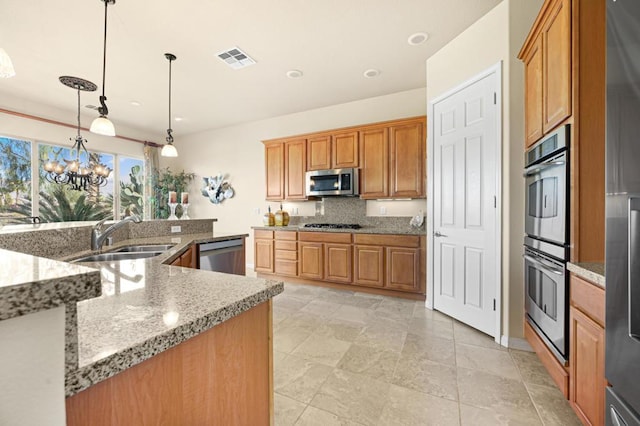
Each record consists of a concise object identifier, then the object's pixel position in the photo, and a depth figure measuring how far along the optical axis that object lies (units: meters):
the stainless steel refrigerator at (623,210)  0.86
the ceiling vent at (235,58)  2.95
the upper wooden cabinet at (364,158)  3.63
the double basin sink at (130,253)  1.93
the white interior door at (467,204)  2.39
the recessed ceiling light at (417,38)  2.70
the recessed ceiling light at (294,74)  3.40
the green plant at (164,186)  5.92
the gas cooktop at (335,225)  4.20
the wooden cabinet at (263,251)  4.48
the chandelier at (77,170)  3.51
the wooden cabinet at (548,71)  1.55
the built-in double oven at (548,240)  1.57
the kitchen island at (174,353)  0.55
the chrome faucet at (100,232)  2.05
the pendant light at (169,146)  3.01
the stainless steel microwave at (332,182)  4.00
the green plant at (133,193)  5.51
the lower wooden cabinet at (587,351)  1.21
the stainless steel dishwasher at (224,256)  2.71
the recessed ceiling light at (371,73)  3.39
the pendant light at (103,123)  2.29
